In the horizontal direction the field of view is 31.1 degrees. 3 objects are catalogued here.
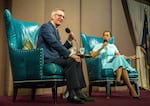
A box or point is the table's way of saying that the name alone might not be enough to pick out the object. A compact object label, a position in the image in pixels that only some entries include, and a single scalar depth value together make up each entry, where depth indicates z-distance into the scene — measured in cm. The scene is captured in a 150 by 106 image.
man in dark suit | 292
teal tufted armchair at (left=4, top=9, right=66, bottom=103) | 296
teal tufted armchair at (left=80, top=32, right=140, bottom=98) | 379
